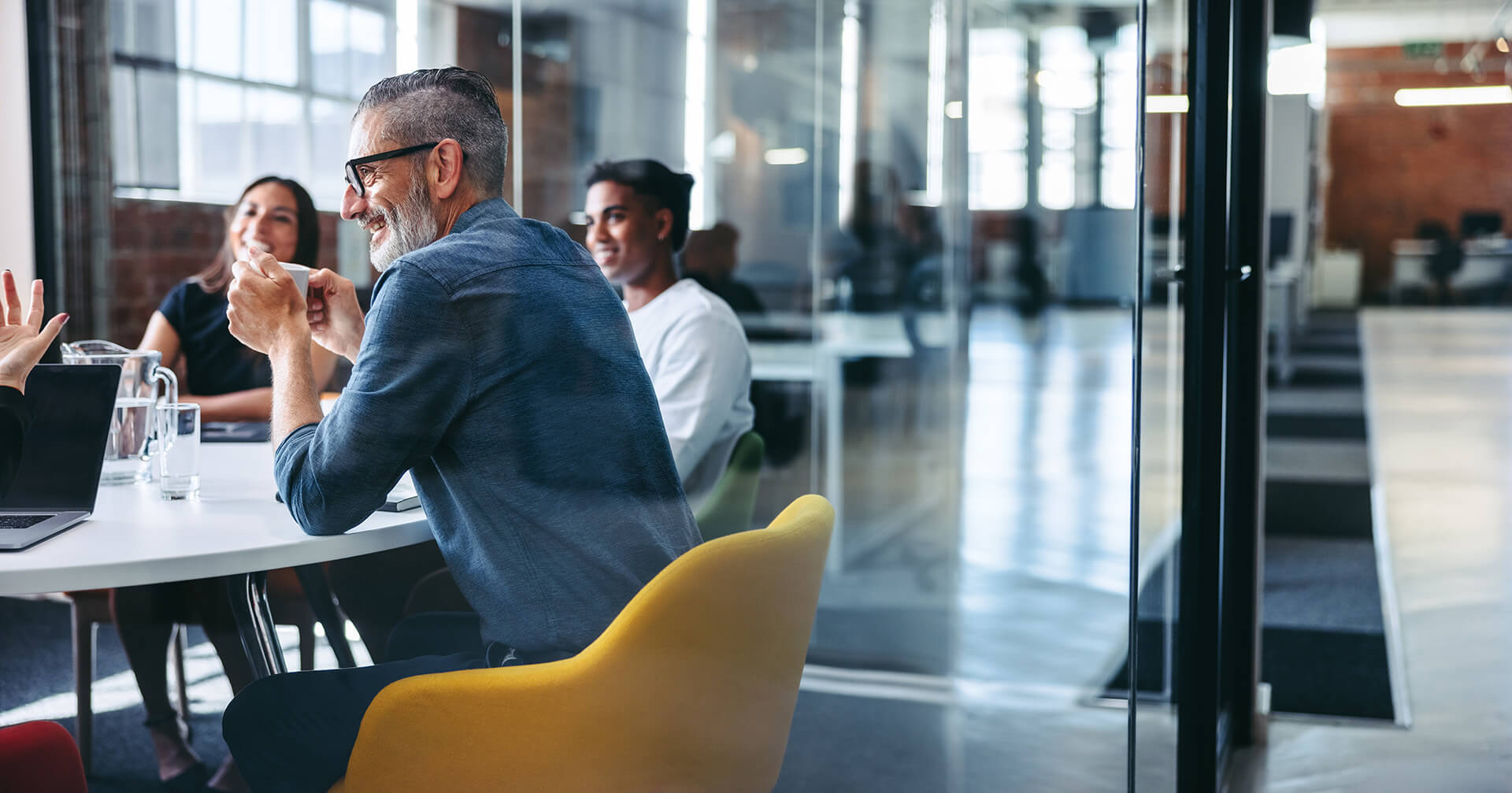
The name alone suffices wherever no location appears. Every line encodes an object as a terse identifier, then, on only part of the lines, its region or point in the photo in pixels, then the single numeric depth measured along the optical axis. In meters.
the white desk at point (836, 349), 3.81
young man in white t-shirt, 1.69
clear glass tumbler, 1.70
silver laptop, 1.58
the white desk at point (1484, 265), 15.84
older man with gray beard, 1.32
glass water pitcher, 1.82
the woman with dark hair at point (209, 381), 1.79
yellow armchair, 1.30
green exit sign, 16.48
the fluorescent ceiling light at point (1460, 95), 16.69
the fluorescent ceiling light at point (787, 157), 3.76
